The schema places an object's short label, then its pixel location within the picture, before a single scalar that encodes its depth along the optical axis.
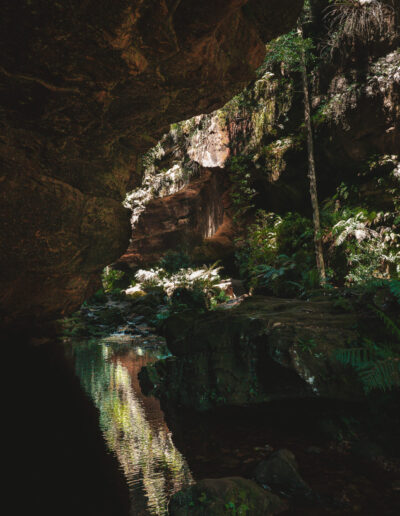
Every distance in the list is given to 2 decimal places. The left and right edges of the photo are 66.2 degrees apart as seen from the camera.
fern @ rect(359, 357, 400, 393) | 2.43
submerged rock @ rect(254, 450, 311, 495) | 2.06
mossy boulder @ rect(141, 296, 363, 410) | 2.87
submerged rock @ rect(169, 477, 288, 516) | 1.81
